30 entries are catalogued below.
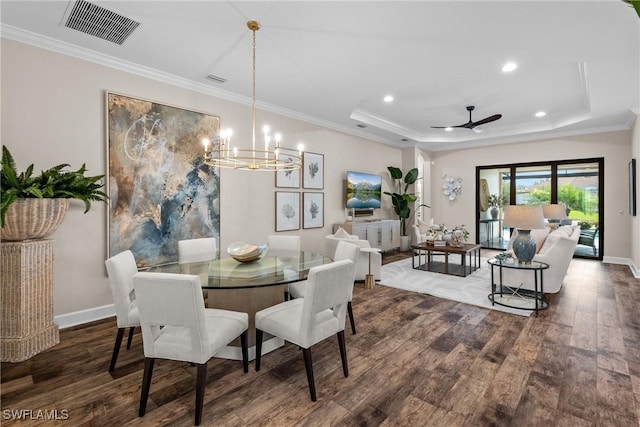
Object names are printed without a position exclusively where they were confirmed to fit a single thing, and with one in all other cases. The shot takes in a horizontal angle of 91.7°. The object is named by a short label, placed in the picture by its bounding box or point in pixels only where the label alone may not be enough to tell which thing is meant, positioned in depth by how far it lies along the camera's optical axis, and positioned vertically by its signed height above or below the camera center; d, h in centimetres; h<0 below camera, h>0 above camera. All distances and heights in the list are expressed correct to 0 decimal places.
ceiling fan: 483 +141
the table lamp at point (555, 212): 541 -5
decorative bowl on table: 275 -38
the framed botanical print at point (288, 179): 512 +53
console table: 612 -45
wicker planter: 249 -6
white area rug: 400 -113
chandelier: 260 +57
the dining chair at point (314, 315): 203 -77
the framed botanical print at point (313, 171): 557 +73
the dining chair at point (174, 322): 178 -66
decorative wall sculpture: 844 +64
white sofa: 377 -67
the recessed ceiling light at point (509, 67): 360 +169
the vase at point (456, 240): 550 -54
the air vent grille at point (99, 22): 258 +168
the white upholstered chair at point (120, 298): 228 -65
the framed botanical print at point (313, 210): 559 +0
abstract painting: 345 +38
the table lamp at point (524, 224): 346 -16
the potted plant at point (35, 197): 241 +12
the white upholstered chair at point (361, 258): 477 -74
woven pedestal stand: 253 -73
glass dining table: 233 -50
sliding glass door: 668 +38
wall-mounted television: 650 +43
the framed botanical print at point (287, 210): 512 +1
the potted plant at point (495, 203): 811 +15
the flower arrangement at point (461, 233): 554 -42
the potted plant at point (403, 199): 757 +26
